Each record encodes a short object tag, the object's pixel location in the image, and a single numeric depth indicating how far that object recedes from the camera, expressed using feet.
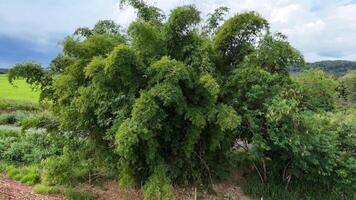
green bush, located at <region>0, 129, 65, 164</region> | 27.61
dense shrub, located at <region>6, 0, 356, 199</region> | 18.99
